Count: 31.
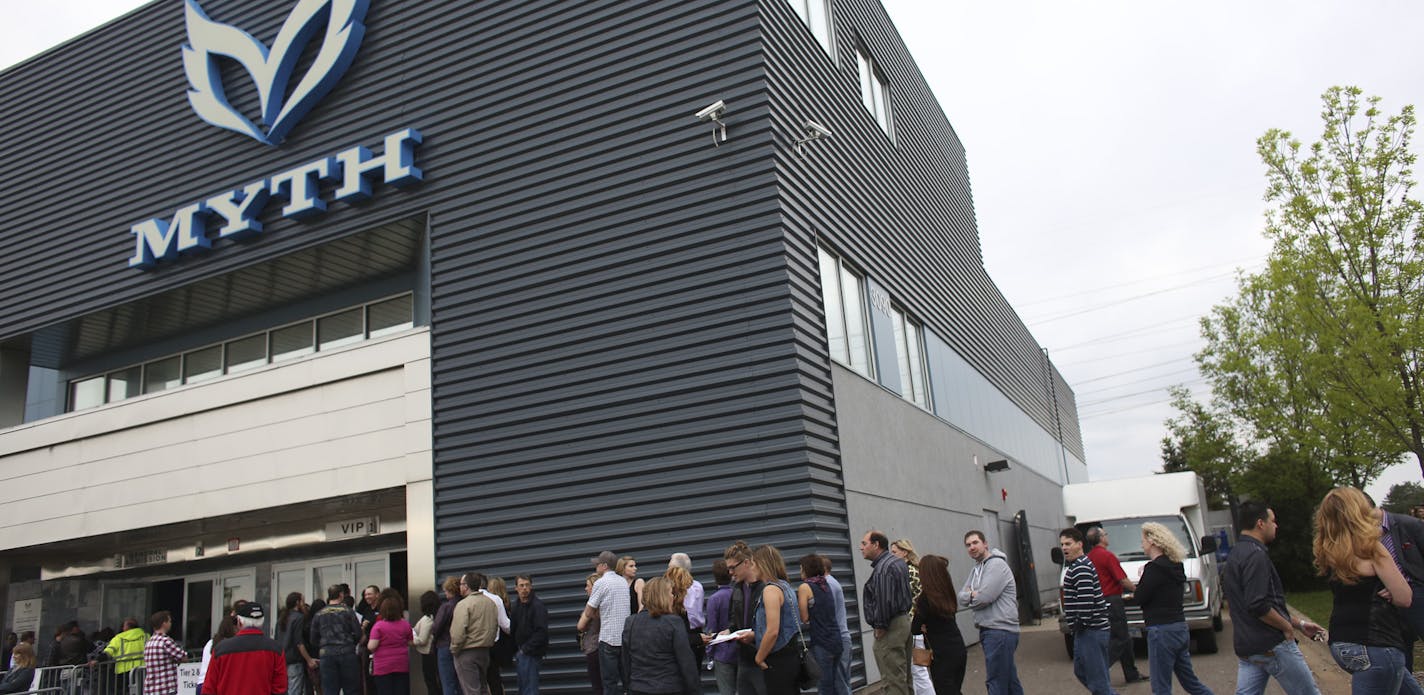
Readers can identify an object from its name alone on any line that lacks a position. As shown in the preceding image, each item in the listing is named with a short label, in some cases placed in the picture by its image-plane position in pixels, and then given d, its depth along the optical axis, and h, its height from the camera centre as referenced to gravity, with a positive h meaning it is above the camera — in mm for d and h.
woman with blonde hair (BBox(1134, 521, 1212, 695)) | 7148 -624
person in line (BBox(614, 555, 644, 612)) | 9086 +75
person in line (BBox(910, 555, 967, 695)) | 7266 -541
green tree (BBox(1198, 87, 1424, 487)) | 14852 +3827
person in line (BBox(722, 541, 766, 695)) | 6805 -244
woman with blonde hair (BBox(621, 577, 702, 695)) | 6559 -487
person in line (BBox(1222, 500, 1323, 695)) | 5578 -525
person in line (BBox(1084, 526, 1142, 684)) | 9922 -433
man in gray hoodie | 7441 -528
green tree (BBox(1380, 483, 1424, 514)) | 56406 +1483
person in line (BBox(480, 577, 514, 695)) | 9875 -520
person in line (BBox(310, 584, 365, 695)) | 10688 -482
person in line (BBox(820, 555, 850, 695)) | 8031 -579
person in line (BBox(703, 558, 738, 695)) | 6980 -537
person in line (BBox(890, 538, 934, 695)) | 8156 -608
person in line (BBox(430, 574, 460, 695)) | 9961 -500
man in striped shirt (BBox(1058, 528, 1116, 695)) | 7512 -672
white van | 12828 +301
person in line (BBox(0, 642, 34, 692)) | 11805 -490
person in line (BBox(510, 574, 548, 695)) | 9758 -435
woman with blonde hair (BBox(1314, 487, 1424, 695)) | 4836 -396
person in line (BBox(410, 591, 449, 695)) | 10422 -428
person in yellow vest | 12859 -368
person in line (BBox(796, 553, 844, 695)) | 7875 -456
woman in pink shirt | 10586 -524
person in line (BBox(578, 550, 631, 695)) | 8719 -320
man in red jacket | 7094 -392
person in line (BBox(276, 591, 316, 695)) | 11289 -517
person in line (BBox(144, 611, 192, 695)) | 9891 -430
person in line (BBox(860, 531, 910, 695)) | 7820 -406
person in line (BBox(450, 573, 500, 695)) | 9625 -416
